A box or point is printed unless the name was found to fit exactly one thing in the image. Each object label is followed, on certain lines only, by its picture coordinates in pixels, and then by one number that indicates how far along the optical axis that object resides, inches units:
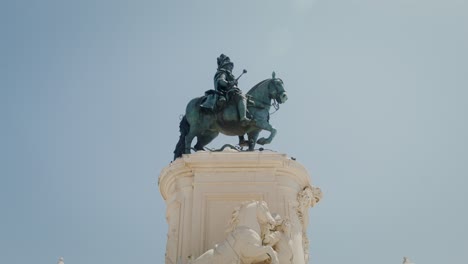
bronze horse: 504.7
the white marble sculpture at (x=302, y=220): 397.7
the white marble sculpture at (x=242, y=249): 348.5
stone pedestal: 398.9
